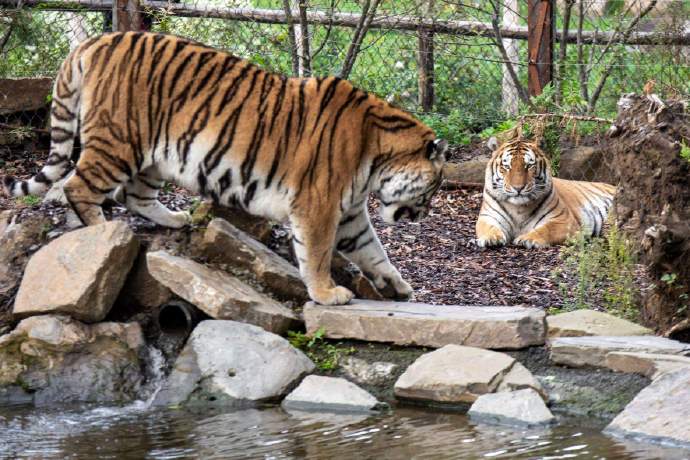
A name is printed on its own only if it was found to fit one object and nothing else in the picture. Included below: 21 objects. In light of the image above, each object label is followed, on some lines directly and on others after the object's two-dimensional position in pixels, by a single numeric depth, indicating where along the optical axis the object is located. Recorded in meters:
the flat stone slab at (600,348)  11.72
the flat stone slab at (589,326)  12.59
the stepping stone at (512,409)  11.09
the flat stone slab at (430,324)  12.39
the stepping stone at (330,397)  11.76
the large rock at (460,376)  11.70
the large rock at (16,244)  13.88
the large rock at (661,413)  10.30
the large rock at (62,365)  12.59
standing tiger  13.05
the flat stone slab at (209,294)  12.92
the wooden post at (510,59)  22.66
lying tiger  18.87
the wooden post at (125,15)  19.48
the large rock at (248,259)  13.72
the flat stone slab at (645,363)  11.24
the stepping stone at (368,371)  12.53
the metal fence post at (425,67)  22.27
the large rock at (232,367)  12.18
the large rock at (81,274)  12.86
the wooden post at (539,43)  21.14
